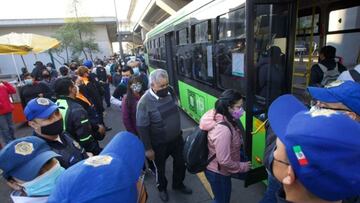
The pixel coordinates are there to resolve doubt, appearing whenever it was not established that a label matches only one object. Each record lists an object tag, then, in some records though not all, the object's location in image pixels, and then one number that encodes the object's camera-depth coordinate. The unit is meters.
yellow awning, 7.24
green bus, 3.11
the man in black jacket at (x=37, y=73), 7.48
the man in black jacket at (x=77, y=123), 2.81
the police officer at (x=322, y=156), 0.81
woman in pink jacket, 2.31
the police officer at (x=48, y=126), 2.14
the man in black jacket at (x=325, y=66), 4.14
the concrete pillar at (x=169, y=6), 19.95
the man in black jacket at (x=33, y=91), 6.20
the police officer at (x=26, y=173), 1.44
